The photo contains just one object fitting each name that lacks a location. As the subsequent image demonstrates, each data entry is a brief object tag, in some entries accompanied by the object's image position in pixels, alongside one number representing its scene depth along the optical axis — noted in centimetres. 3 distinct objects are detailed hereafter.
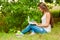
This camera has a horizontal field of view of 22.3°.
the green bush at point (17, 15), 604
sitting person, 521
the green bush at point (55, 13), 906
